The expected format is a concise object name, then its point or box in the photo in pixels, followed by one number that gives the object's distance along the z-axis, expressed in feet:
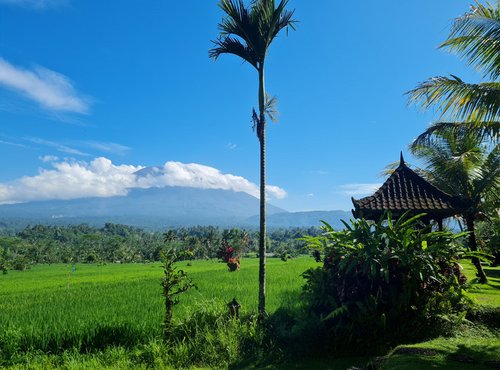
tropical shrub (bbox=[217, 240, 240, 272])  76.02
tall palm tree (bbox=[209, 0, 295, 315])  25.45
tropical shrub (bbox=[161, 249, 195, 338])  23.08
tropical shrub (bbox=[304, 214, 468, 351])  19.21
